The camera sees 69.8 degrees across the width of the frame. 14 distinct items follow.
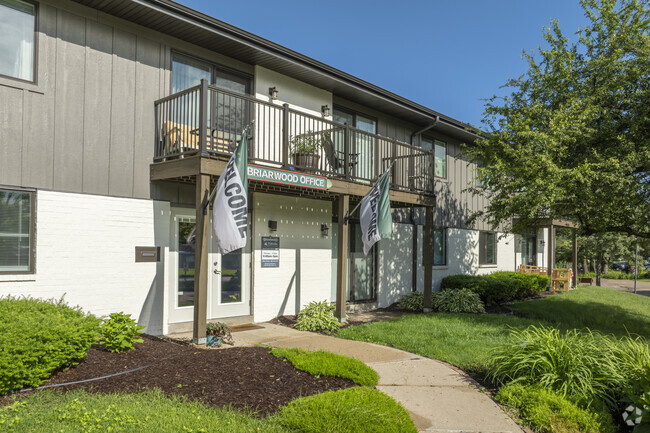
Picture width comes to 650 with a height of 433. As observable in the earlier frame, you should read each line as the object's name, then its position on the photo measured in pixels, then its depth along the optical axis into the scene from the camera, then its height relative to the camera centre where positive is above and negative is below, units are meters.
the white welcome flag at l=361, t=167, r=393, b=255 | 9.01 +0.35
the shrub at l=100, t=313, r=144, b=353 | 6.03 -1.36
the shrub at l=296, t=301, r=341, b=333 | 8.90 -1.71
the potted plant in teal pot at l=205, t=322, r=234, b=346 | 7.28 -1.65
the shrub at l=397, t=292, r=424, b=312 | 12.24 -1.86
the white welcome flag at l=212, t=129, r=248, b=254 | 6.51 +0.32
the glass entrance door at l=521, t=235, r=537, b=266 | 20.08 -0.73
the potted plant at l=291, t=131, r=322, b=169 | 9.19 +1.62
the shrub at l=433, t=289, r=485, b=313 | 11.58 -1.76
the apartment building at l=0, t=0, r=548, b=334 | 6.67 +1.07
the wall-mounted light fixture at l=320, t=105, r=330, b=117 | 10.88 +2.85
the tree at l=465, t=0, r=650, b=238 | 9.32 +2.12
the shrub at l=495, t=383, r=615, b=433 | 4.18 -1.67
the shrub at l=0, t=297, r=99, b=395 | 4.55 -1.17
